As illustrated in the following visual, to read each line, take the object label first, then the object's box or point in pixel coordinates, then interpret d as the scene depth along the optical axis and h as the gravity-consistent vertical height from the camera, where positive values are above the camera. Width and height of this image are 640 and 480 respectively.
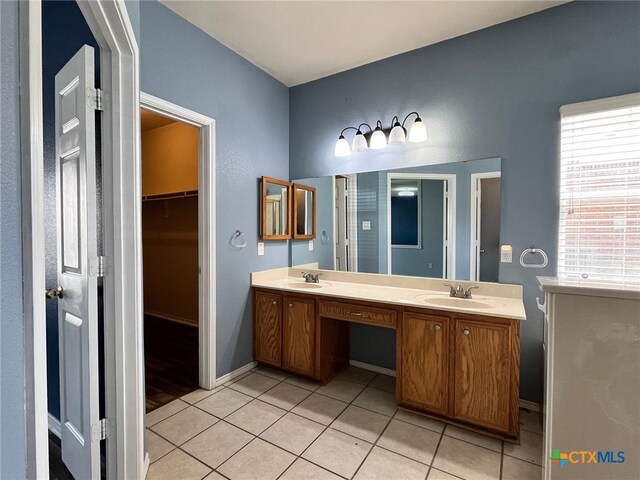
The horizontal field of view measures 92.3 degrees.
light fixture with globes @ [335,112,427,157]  2.44 +0.82
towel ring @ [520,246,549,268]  2.09 -0.17
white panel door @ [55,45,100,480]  1.32 -0.14
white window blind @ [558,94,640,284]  1.83 +0.26
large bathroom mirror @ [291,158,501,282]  2.31 +0.11
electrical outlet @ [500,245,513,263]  2.20 -0.15
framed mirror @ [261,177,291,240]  2.88 +0.24
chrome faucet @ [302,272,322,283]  2.89 -0.42
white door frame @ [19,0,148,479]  1.39 -0.08
